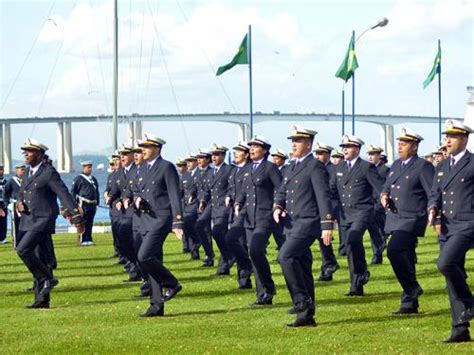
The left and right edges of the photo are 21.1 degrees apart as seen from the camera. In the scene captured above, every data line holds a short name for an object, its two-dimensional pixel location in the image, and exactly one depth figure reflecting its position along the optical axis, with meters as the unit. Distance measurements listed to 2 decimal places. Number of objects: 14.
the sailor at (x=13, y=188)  29.78
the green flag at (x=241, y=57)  40.88
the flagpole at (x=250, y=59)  41.69
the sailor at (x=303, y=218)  14.20
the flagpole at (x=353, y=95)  45.59
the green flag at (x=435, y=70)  51.38
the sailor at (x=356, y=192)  17.67
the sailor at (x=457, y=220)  12.67
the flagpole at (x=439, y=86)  51.41
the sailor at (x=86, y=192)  30.80
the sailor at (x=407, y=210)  15.12
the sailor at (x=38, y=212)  16.80
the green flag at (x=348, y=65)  43.84
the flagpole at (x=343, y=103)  46.19
